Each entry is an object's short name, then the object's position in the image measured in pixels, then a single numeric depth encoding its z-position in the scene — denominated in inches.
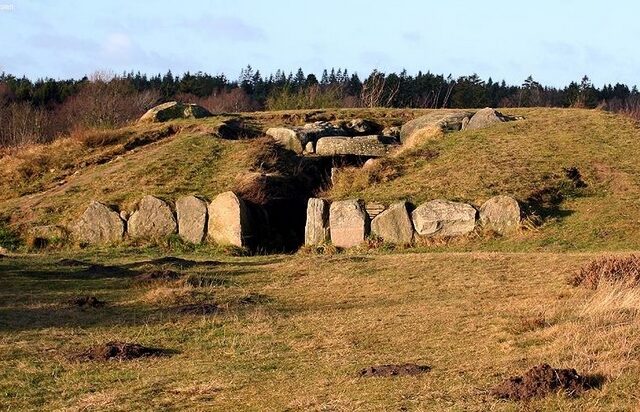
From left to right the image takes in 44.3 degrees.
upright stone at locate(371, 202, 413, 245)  1009.5
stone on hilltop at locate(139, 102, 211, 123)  1670.8
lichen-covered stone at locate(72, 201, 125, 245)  1104.2
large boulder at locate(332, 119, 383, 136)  1587.1
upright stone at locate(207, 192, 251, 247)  1058.1
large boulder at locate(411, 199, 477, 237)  997.2
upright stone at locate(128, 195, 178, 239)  1098.7
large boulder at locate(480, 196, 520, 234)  984.9
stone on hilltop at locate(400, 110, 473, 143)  1428.4
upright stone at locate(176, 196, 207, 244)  1087.8
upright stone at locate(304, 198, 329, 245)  1053.2
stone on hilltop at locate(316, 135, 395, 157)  1381.6
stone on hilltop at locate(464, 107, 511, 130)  1409.9
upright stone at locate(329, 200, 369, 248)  1029.2
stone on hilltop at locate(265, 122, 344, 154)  1430.9
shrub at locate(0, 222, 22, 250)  1075.9
